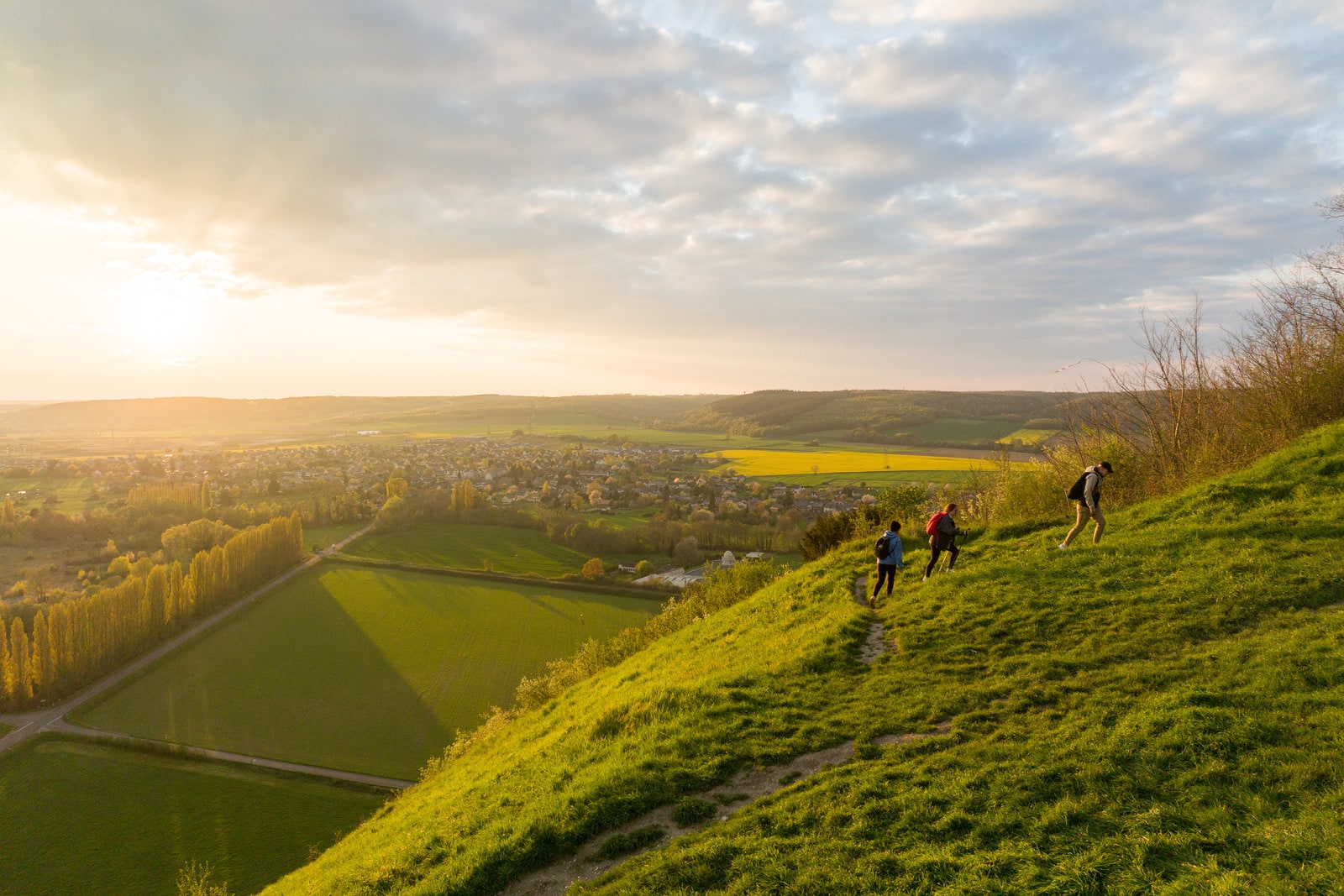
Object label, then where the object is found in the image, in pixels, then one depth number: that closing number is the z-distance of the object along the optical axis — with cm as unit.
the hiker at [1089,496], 1645
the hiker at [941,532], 1817
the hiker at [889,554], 1756
